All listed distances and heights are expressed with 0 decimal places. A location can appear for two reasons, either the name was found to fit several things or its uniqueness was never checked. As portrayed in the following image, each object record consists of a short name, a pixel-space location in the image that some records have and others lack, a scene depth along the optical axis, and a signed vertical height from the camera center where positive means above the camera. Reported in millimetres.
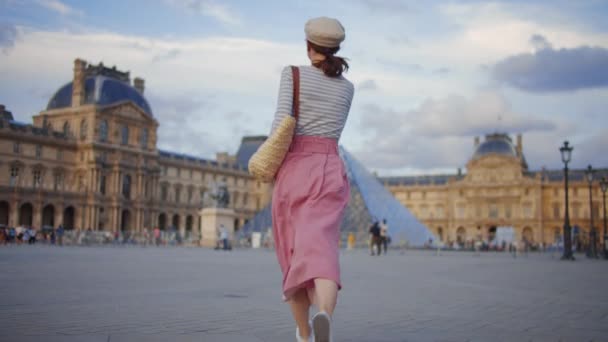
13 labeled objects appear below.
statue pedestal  31312 +444
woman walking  3008 +239
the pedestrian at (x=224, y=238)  26266 -222
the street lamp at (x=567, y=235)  21888 +42
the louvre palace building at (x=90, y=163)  54812 +6023
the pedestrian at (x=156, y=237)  40125 -327
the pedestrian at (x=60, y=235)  31869 -216
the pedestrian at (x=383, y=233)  24406 +43
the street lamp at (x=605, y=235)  25219 +49
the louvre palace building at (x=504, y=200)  80312 +4438
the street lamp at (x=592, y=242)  25853 -220
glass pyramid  37875 +1060
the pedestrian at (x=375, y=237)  22156 -96
